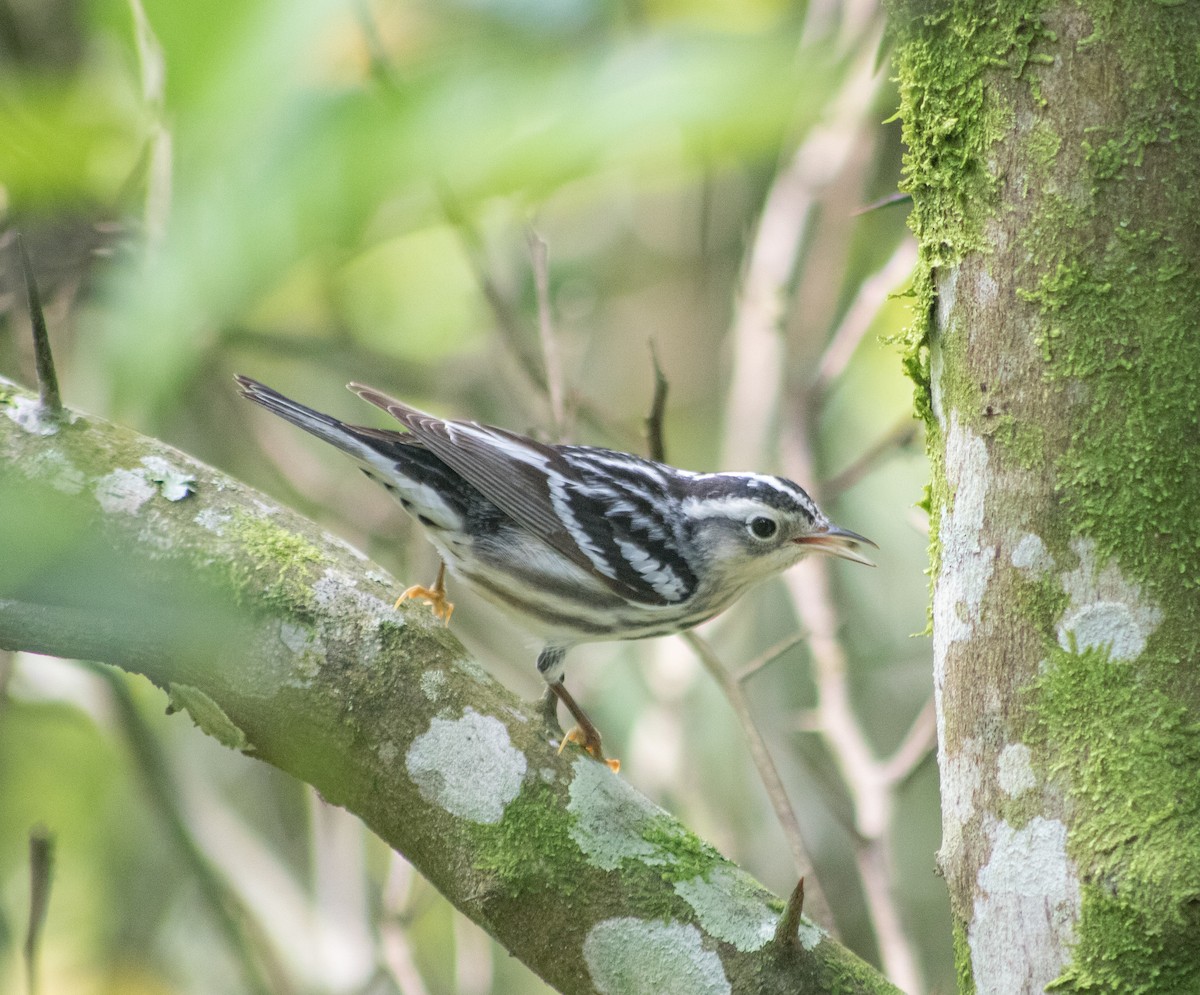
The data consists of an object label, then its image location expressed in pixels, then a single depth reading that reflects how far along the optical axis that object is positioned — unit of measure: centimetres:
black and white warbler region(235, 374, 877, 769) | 895
